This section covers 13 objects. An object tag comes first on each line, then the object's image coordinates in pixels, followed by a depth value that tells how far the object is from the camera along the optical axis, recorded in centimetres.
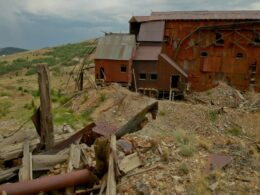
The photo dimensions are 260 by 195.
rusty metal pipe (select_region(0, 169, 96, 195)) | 410
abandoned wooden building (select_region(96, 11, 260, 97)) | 1792
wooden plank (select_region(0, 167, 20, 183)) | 452
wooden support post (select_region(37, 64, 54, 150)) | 482
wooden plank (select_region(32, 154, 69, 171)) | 474
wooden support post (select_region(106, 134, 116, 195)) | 407
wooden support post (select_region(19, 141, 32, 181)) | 445
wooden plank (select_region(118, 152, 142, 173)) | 466
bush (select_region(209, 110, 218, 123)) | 1316
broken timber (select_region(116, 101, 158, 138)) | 540
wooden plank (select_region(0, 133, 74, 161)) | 497
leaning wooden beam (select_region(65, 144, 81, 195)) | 463
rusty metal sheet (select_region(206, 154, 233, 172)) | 486
